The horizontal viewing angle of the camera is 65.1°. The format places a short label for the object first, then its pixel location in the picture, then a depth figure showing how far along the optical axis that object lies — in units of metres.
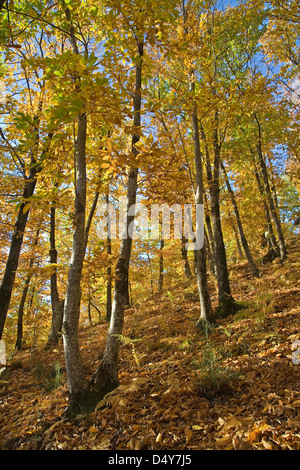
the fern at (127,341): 3.69
